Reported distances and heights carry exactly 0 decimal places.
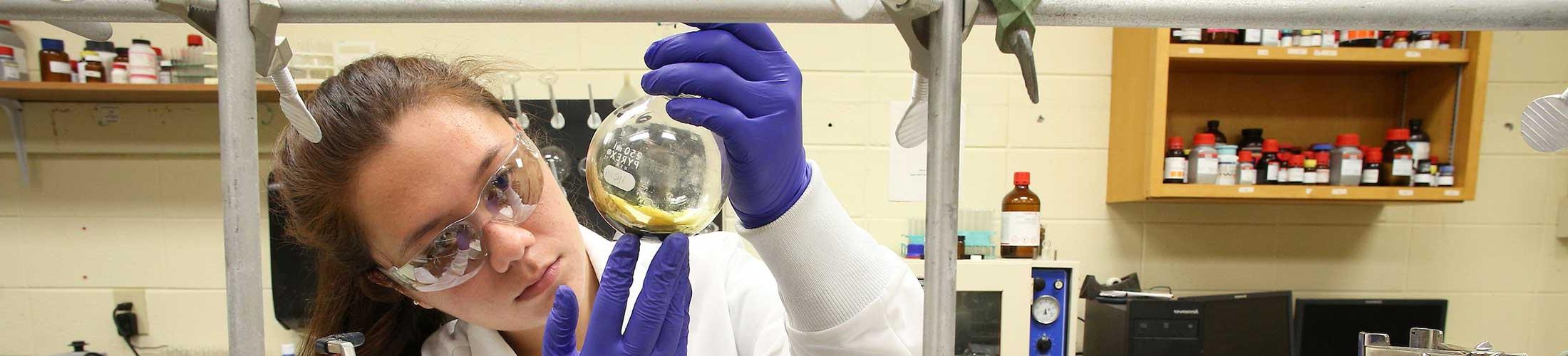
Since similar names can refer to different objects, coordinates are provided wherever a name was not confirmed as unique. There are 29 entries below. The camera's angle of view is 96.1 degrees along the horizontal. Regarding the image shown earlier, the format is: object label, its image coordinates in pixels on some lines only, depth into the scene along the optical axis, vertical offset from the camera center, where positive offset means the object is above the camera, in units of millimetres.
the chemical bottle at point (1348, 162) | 1826 -12
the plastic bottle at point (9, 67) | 1894 +198
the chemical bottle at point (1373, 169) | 1826 -29
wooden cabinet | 1797 +163
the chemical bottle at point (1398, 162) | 1826 -10
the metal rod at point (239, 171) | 457 -18
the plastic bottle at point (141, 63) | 1865 +207
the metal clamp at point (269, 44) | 470 +69
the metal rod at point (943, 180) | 466 -19
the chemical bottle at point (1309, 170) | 1837 -36
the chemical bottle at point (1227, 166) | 1828 -27
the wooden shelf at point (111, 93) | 1829 +131
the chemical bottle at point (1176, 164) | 1842 -25
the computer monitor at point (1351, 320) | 1977 -458
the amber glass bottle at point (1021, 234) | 1789 -205
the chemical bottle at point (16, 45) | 1928 +263
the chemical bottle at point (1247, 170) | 1837 -38
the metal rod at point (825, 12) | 483 +97
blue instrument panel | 1736 -396
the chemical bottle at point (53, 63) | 1874 +208
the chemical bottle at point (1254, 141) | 1890 +41
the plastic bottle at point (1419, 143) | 1886 +40
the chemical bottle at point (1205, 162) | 1832 -16
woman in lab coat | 708 -75
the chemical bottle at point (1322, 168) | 1848 -30
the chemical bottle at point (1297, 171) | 1842 -38
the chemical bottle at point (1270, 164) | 1845 -23
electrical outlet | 2125 -479
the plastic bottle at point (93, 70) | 1854 +187
